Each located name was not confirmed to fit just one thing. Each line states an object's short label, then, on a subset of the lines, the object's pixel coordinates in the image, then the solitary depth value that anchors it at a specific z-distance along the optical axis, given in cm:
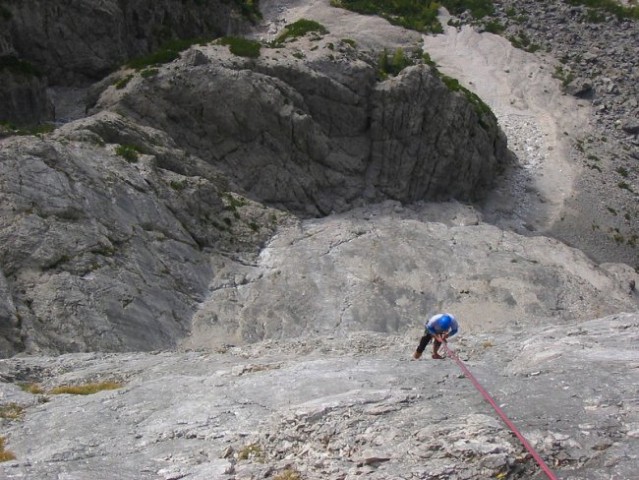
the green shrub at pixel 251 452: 1088
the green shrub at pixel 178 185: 3388
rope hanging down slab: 895
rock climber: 1532
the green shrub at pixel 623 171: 5356
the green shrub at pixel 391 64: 5068
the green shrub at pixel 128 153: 3316
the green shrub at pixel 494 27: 7300
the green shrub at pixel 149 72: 4012
